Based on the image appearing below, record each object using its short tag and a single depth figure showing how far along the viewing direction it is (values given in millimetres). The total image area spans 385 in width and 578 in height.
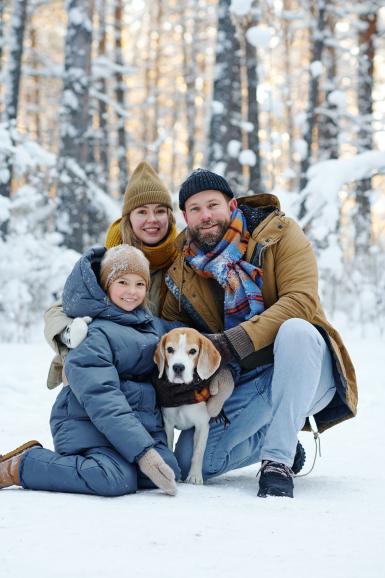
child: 3518
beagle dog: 3871
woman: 4555
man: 3787
